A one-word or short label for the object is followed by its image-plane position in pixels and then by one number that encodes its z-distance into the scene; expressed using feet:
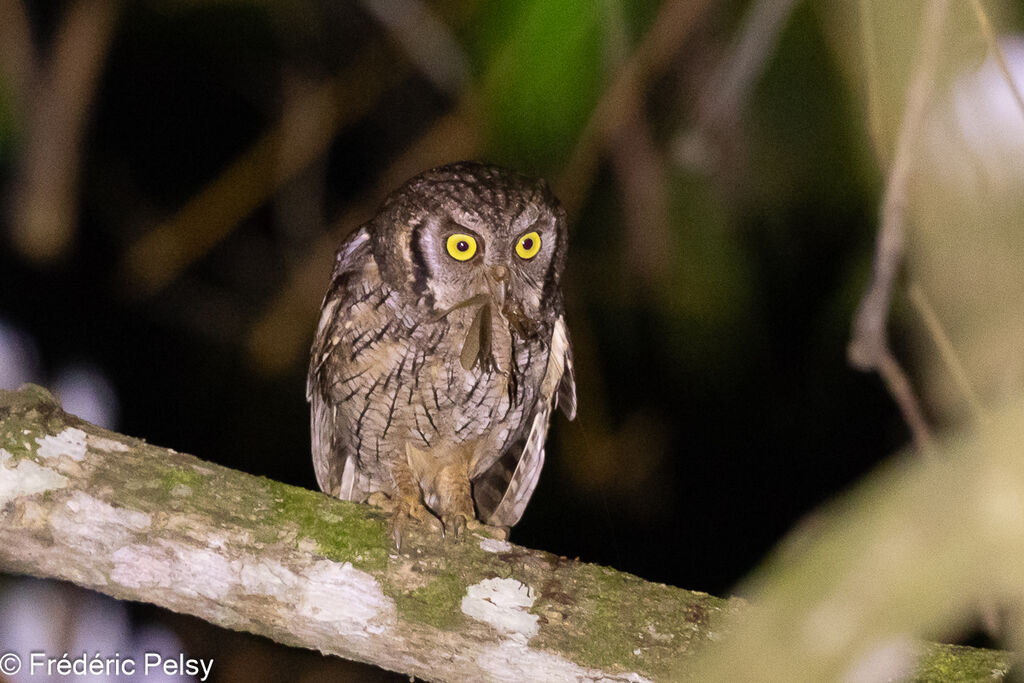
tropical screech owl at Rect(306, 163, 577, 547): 27.28
